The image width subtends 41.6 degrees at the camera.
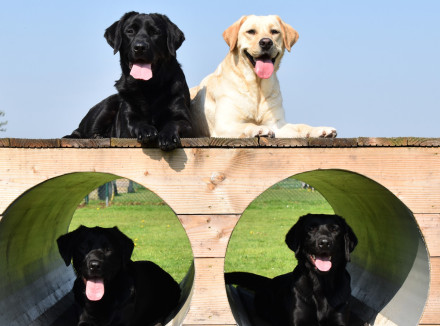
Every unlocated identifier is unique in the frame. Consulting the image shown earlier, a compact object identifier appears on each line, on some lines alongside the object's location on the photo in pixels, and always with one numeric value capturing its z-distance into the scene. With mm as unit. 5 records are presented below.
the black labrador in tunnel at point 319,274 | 4168
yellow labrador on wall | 4926
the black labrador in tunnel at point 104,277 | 4074
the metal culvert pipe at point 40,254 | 4297
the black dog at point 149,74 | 4336
